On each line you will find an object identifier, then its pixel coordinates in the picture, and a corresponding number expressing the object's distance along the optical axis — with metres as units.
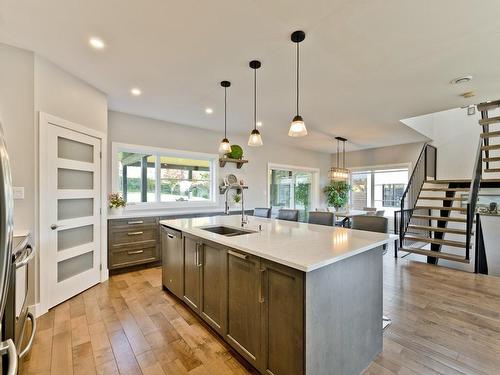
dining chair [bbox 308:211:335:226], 3.24
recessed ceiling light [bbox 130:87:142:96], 3.26
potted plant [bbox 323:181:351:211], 7.56
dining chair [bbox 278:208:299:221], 3.69
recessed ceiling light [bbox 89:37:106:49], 2.23
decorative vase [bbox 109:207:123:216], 3.80
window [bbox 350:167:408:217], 6.91
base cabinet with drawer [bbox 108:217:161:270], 3.69
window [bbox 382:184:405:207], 6.88
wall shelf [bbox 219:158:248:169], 5.33
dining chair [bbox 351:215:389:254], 2.67
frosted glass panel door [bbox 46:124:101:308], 2.72
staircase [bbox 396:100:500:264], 4.02
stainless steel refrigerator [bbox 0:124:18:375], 0.59
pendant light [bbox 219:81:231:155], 3.03
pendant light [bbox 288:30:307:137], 2.35
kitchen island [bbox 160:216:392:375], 1.43
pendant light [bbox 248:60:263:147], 2.57
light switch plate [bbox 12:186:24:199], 2.46
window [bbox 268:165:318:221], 6.87
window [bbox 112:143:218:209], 4.27
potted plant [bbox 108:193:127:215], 3.79
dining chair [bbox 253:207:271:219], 4.23
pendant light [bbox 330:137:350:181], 6.16
